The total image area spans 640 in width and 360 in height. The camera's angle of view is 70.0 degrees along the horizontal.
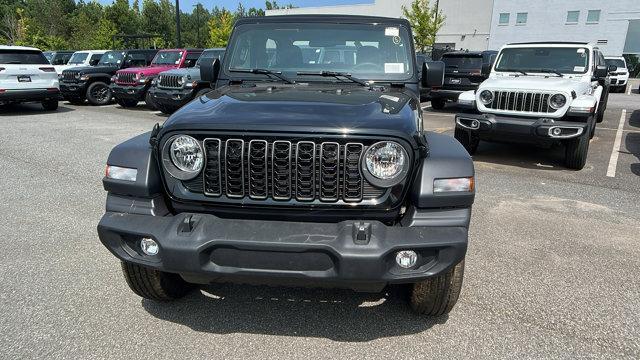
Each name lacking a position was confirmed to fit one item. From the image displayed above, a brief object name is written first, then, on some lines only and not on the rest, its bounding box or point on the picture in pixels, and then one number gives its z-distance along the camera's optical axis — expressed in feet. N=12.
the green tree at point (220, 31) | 158.40
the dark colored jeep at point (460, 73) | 41.68
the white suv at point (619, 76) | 73.54
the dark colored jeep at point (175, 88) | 38.70
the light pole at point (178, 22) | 83.00
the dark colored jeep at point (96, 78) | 49.01
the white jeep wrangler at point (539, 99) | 21.70
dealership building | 146.30
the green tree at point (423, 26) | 135.44
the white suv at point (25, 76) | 38.91
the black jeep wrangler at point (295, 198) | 7.35
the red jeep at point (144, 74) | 45.34
